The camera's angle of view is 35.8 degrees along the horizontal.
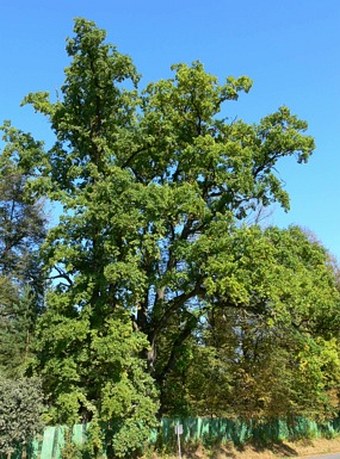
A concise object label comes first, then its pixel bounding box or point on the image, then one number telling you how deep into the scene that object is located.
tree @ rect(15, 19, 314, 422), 21.41
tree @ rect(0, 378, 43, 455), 16.91
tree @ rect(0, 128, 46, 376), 24.62
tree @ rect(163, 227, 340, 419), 21.47
